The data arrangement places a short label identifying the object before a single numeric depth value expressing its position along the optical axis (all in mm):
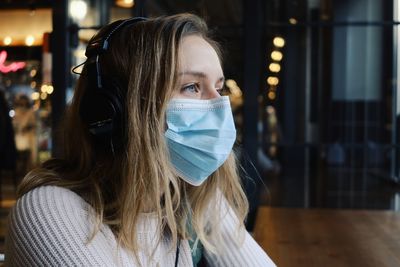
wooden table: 1647
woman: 879
